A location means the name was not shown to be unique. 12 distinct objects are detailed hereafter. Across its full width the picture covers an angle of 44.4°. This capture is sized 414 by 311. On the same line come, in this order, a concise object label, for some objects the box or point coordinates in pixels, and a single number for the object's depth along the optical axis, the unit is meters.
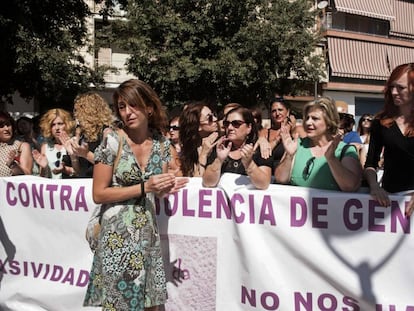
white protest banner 3.10
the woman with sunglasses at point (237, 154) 3.35
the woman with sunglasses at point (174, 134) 5.38
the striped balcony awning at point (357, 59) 26.38
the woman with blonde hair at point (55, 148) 4.48
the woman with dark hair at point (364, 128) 8.04
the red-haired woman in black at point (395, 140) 3.07
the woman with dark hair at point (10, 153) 4.70
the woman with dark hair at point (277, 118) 5.34
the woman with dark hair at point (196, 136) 3.98
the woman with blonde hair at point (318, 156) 3.15
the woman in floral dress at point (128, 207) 2.91
